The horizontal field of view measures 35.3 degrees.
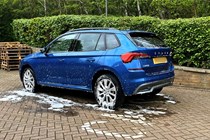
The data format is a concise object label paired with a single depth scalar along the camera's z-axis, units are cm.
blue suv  611
